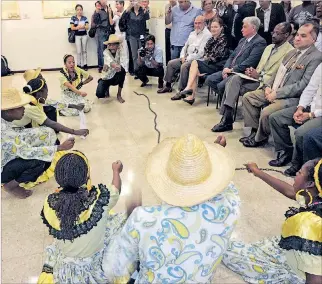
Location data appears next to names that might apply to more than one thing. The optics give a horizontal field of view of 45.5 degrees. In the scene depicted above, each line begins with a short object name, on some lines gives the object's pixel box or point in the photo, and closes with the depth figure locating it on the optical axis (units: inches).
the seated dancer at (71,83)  183.6
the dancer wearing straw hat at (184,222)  53.9
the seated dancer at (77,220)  65.6
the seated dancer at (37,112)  121.6
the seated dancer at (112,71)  214.7
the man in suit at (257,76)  156.5
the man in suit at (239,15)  215.3
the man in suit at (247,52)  172.7
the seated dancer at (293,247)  57.2
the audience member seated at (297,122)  122.7
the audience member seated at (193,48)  211.8
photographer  241.3
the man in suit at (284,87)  135.4
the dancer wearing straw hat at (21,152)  110.9
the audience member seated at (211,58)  197.2
